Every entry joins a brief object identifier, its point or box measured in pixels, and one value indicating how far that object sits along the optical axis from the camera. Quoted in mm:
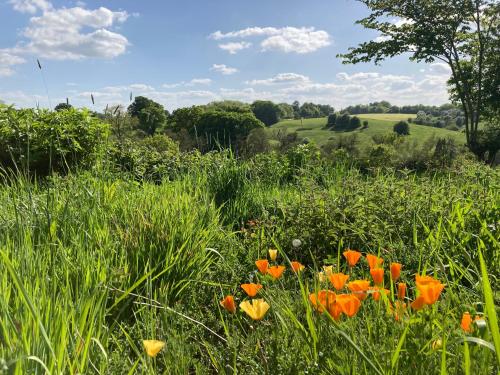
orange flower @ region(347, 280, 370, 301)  1242
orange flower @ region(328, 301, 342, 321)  1202
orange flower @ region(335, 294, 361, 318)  1142
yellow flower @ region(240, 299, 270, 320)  1296
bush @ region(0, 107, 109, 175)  6344
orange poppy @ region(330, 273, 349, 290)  1333
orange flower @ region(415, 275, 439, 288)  1174
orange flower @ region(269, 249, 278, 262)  1832
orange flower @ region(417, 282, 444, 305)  1111
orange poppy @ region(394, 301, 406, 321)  1298
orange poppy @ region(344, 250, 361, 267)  1542
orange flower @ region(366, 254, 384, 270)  1479
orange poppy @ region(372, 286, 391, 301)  1276
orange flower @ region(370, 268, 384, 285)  1341
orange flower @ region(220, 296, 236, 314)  1477
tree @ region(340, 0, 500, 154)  17219
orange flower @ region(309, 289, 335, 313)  1248
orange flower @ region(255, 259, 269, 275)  1593
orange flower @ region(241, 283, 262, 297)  1423
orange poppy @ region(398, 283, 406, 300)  1353
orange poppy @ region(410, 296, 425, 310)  1125
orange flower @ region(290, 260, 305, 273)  1611
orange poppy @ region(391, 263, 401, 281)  1457
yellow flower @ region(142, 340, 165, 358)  1028
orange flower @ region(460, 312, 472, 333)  1131
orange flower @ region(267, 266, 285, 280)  1465
